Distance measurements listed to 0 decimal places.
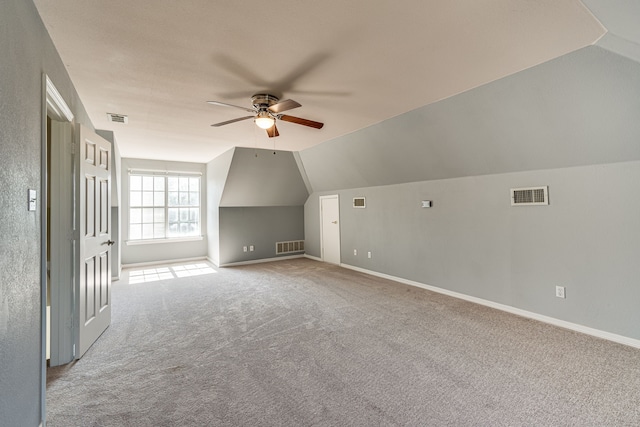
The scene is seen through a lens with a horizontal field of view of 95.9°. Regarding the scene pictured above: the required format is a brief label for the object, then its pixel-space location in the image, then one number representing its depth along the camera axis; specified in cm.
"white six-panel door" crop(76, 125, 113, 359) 269
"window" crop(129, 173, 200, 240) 689
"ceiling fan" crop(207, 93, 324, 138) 298
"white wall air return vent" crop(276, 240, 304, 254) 768
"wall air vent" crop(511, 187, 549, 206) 339
